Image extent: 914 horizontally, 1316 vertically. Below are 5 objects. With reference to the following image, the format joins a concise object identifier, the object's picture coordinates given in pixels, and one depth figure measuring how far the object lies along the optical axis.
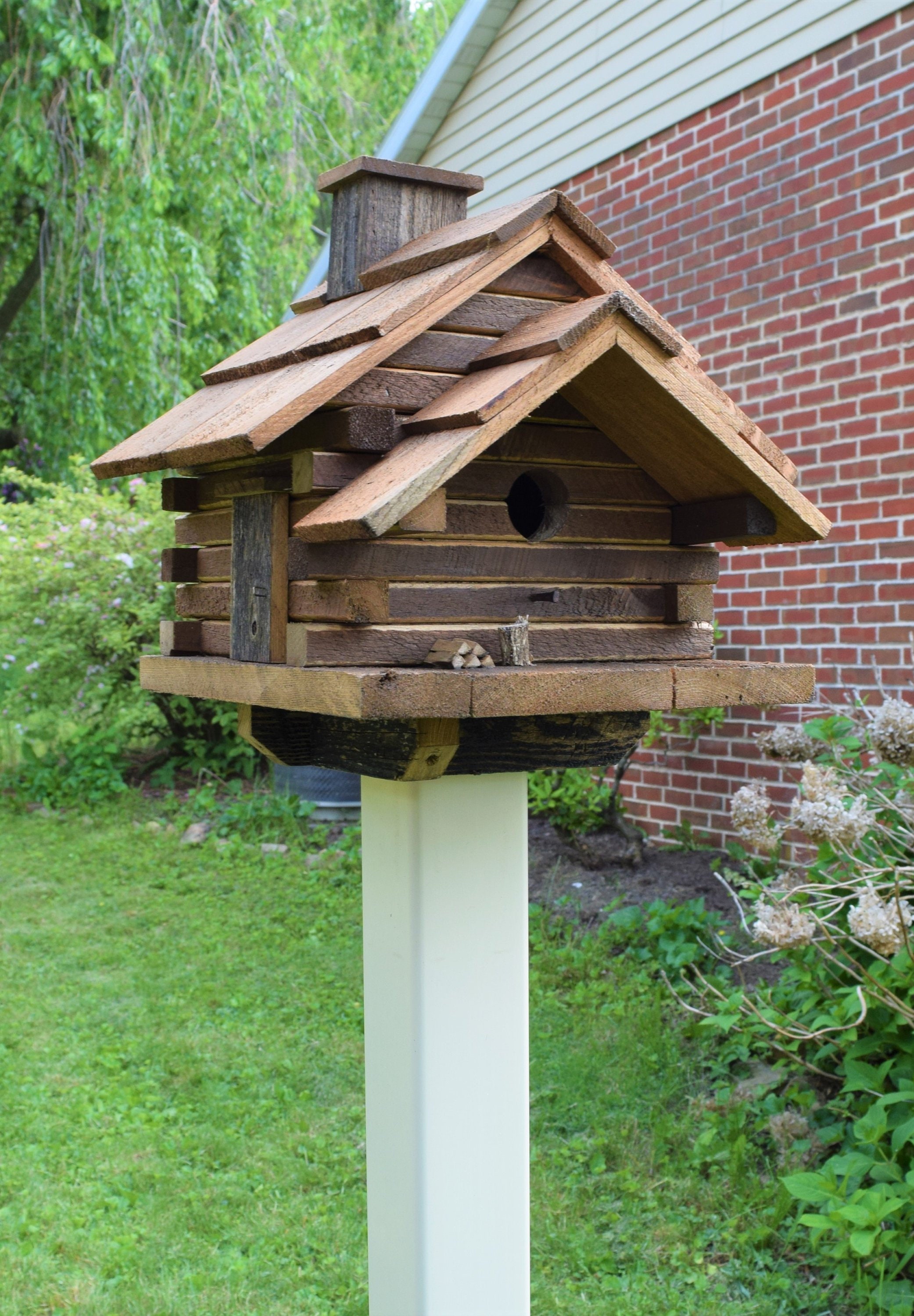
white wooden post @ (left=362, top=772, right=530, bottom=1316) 1.77
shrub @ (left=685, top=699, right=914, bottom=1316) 2.59
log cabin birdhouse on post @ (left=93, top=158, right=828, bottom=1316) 1.60
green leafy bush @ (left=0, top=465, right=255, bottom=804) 7.70
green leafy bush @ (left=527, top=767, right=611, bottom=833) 5.39
